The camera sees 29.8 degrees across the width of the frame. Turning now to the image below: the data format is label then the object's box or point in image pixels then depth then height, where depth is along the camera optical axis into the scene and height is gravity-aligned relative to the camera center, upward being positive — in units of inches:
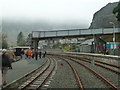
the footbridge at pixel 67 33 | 2433.4 +183.4
